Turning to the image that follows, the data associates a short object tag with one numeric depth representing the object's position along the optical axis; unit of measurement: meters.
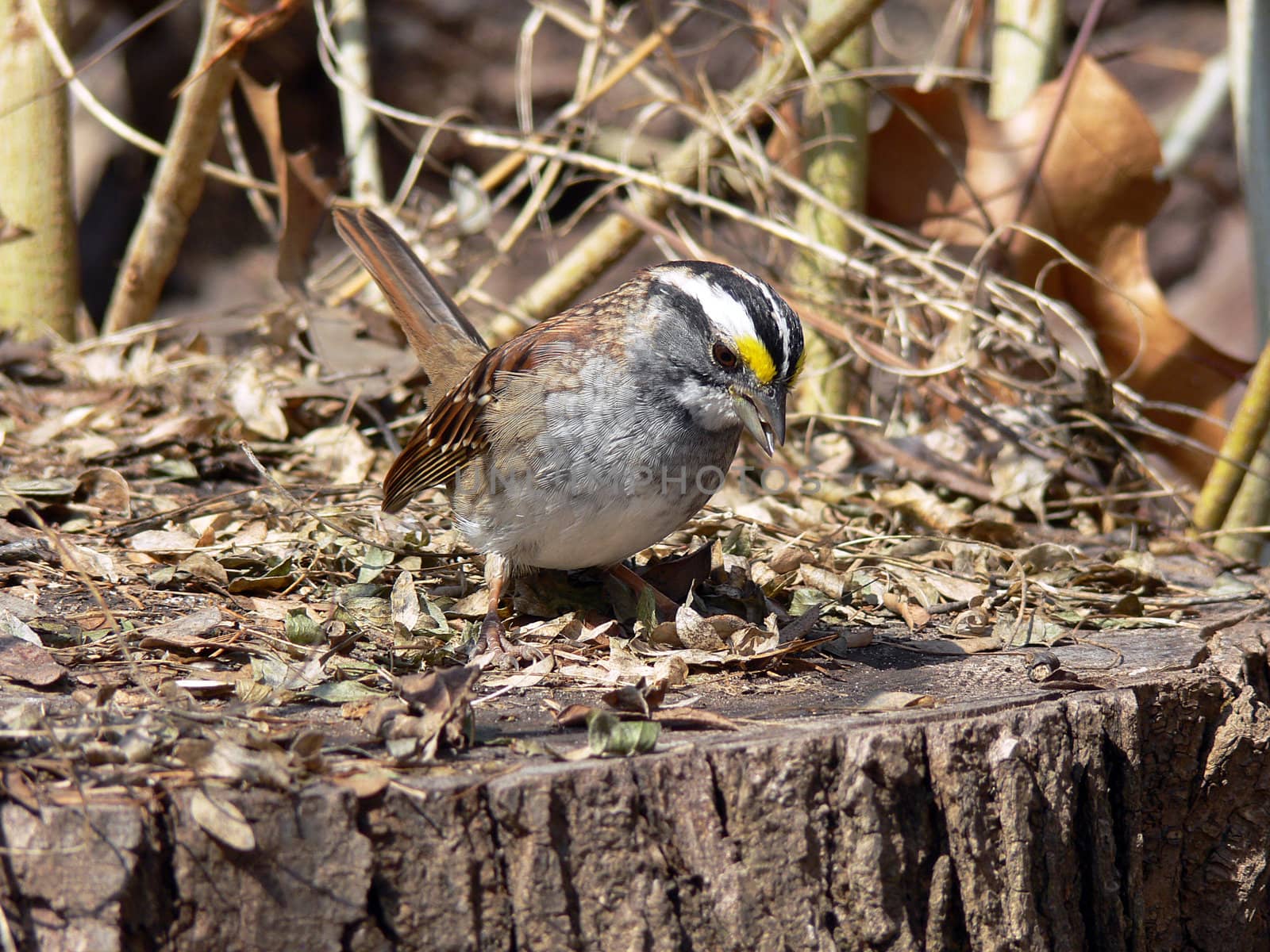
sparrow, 5.94
